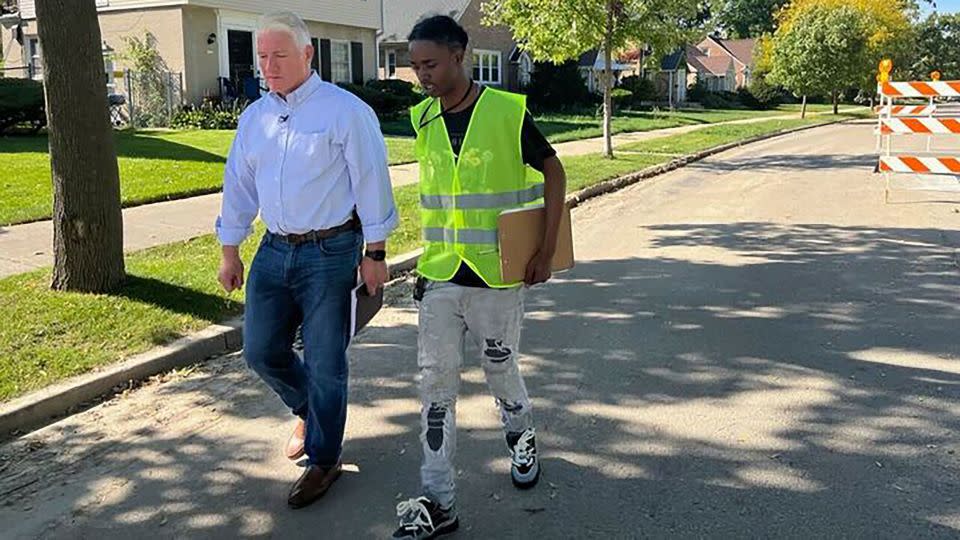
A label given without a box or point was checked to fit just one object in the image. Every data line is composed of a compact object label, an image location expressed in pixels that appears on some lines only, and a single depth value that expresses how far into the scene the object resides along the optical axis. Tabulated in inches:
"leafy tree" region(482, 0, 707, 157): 678.5
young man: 131.4
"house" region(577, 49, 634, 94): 1833.2
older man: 135.0
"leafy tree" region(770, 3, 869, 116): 1589.6
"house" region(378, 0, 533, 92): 1444.4
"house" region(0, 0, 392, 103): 936.9
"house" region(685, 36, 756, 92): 2883.9
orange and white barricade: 481.1
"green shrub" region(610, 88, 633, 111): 1640.1
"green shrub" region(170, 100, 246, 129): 886.4
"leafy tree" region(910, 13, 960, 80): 3225.9
